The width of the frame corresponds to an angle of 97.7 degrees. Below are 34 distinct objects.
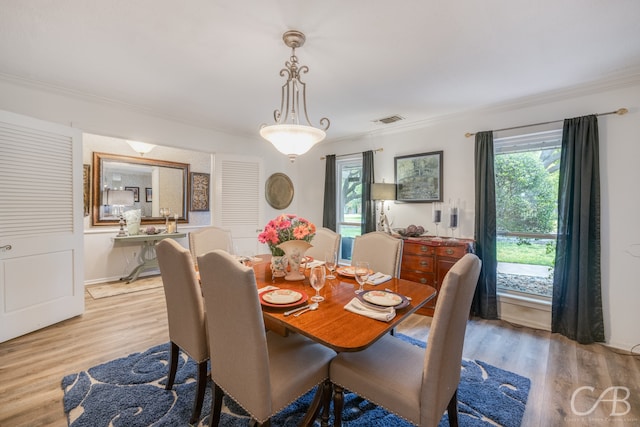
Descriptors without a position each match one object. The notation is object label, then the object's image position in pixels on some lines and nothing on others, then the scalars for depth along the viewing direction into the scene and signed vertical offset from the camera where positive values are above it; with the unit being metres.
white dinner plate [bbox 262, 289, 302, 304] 1.48 -0.47
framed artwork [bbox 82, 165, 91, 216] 4.40 +0.33
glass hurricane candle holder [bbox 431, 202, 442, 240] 3.49 -0.03
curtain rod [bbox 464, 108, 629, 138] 2.49 +0.91
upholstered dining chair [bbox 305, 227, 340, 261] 2.68 -0.32
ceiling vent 3.59 +1.21
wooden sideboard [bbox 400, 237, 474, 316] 3.10 -0.54
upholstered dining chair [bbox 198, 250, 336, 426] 1.12 -0.67
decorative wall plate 4.85 +0.36
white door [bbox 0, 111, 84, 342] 2.51 -0.14
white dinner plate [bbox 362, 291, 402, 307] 1.47 -0.48
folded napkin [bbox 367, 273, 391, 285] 1.90 -0.47
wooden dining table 1.17 -0.52
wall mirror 4.60 +0.45
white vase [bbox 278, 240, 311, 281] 1.86 -0.30
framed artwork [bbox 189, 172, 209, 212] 5.70 +0.38
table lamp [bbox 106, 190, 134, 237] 4.70 +0.17
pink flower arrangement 1.89 -0.14
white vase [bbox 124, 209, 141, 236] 4.77 -0.19
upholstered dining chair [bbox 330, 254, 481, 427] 1.13 -0.76
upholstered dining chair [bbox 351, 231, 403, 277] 2.27 -0.35
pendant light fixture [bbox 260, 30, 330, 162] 1.93 +0.56
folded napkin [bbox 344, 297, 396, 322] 1.34 -0.50
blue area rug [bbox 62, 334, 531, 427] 1.62 -1.21
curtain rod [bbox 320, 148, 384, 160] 4.23 +0.94
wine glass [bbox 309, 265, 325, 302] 1.50 -0.36
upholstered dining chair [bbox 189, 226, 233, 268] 2.55 -0.28
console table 4.57 -0.70
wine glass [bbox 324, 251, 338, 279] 1.84 -0.34
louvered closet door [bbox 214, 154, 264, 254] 4.10 +0.21
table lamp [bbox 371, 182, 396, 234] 3.80 +0.26
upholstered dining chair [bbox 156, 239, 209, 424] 1.53 -0.55
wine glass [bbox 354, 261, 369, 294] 1.68 -0.38
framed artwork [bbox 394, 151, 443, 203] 3.65 +0.46
